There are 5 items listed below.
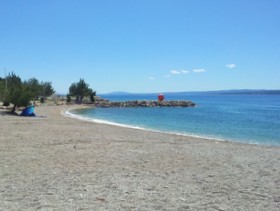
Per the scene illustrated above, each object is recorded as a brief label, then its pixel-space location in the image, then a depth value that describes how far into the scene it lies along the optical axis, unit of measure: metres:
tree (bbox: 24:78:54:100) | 62.30
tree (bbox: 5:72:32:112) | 29.88
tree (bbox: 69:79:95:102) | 67.50
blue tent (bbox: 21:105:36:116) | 27.89
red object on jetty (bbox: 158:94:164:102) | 74.11
